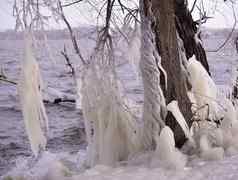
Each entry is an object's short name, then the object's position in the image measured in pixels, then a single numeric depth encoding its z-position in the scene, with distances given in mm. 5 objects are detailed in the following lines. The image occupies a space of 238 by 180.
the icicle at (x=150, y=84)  4102
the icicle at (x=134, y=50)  4535
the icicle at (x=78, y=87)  4547
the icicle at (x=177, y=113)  4117
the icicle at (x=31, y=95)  4000
